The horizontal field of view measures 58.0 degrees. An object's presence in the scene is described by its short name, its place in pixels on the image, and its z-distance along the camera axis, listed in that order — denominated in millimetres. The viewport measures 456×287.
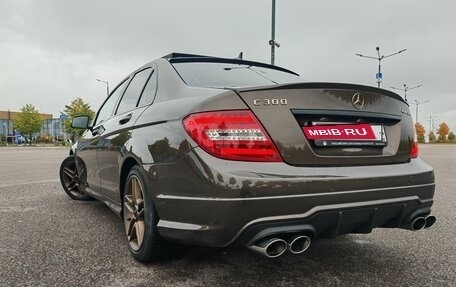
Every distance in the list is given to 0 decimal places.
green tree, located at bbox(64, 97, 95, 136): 56594
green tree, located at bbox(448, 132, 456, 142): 77812
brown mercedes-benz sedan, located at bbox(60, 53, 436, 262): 2174
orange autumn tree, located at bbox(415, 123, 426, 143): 76600
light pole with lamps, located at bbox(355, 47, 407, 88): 27734
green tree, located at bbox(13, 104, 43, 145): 67625
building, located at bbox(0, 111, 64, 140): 99500
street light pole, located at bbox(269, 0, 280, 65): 14523
